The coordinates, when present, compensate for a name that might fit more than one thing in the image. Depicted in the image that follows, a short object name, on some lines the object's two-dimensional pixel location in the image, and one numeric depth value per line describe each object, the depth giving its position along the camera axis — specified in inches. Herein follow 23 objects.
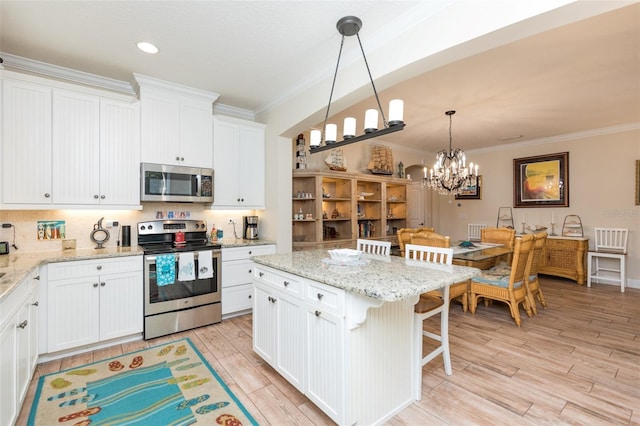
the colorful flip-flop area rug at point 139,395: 71.9
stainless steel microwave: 122.7
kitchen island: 61.9
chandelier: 163.8
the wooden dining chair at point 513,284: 127.0
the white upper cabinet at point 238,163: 143.6
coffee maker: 153.8
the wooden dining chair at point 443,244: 132.9
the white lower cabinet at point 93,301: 98.5
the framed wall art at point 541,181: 220.8
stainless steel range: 115.1
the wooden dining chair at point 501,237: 174.9
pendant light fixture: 74.3
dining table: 142.5
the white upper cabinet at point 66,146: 98.8
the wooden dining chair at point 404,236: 157.8
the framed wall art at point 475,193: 265.0
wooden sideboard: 202.1
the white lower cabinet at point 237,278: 134.2
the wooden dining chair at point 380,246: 112.0
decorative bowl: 81.0
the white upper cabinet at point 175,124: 123.6
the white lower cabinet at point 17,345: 58.2
